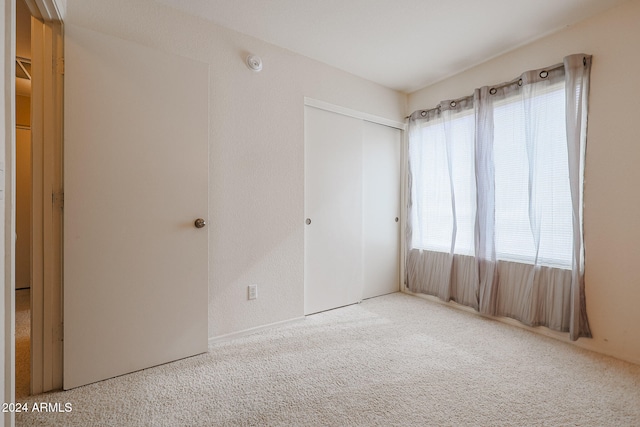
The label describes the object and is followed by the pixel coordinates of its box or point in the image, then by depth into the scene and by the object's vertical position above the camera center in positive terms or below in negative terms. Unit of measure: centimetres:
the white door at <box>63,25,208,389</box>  165 +1
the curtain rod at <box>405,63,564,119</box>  229 +115
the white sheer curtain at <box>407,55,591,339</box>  218 +13
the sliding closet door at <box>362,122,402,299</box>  338 +2
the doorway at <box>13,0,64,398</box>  159 +0
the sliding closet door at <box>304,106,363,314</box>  284 +0
